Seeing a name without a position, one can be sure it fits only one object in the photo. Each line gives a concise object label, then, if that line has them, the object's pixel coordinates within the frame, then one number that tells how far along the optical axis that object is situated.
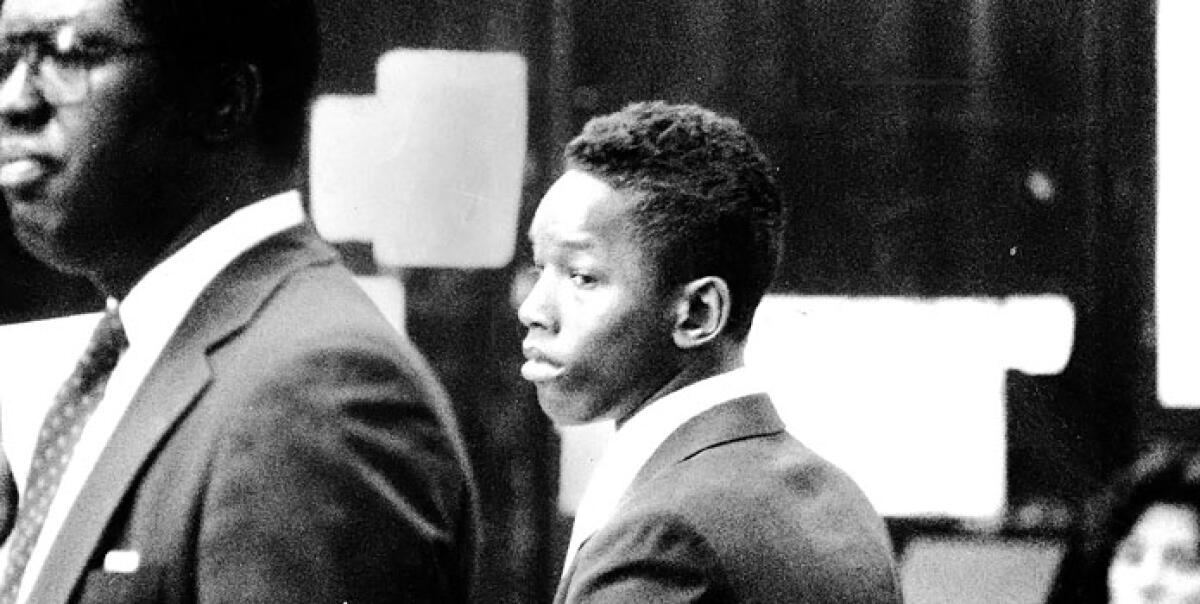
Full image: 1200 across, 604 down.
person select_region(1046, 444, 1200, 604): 3.28
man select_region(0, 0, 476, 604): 2.75
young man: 2.76
